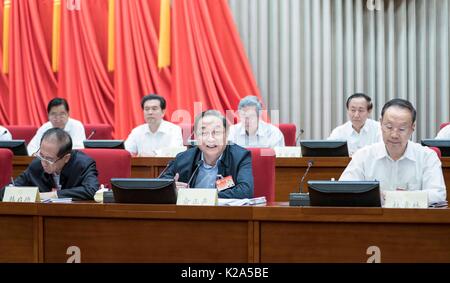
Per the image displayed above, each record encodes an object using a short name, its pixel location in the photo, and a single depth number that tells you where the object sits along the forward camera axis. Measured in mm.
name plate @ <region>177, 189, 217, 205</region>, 5750
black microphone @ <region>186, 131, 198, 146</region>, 10414
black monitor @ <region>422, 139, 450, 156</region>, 9844
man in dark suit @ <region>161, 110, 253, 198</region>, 7445
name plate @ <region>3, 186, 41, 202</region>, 6156
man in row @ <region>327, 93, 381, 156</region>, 12211
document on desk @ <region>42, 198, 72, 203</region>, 6701
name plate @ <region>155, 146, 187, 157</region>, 10875
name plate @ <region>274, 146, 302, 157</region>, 10328
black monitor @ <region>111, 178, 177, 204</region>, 5766
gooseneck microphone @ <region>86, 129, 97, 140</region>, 12801
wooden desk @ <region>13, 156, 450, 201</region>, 9906
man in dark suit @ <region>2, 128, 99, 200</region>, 7430
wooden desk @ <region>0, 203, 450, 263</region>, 5152
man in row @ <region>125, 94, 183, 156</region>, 12633
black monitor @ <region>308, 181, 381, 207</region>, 5418
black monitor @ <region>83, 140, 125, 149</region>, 10174
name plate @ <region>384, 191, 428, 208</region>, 5508
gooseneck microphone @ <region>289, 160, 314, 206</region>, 5785
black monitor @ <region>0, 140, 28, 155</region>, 10539
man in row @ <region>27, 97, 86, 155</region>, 12992
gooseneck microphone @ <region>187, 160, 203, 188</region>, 7573
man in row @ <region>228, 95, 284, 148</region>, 12133
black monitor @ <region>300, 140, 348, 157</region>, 9914
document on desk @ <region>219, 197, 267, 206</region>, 6111
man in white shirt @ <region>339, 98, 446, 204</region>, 6746
